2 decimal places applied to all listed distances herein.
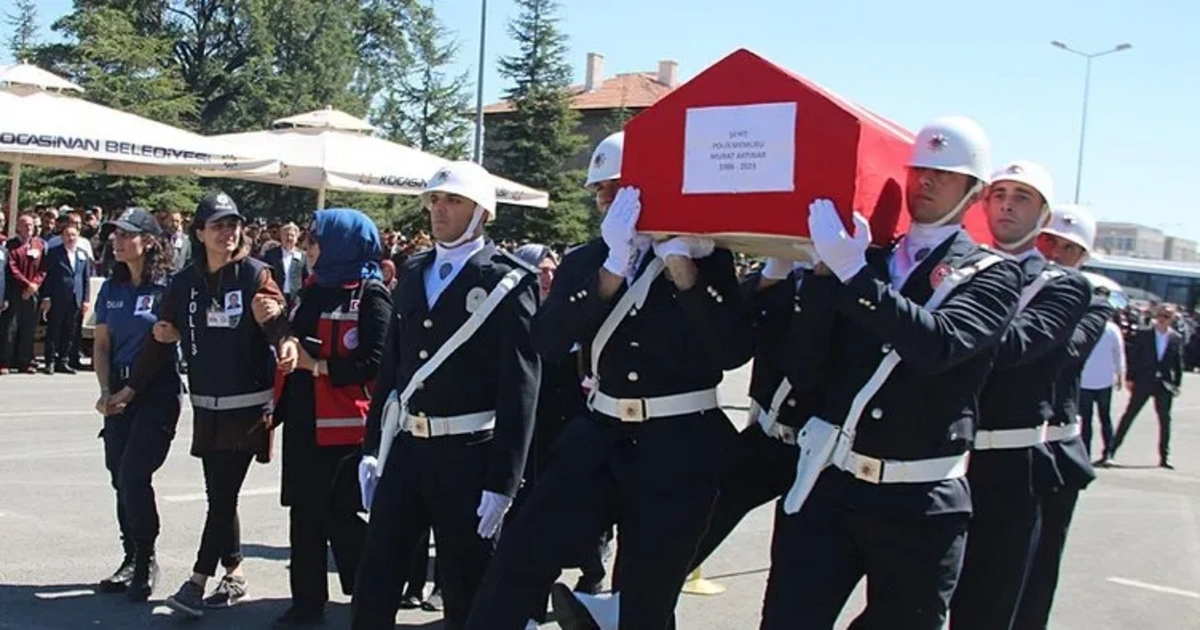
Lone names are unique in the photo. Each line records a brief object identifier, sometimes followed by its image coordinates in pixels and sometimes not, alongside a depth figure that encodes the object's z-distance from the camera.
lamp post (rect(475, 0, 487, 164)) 28.31
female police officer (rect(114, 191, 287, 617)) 5.69
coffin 3.59
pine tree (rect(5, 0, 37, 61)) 58.41
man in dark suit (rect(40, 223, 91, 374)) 14.81
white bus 42.06
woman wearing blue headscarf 5.50
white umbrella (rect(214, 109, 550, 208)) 16.34
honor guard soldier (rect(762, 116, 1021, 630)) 3.54
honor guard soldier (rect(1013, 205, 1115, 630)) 4.82
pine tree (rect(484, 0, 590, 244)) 46.81
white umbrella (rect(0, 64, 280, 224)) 13.87
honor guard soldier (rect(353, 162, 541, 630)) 4.52
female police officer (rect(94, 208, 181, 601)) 5.78
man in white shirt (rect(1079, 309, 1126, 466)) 11.21
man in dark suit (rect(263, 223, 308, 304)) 15.63
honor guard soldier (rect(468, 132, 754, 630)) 4.02
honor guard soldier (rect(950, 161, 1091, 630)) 4.28
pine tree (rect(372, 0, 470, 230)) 58.34
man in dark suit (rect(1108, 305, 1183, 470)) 14.74
